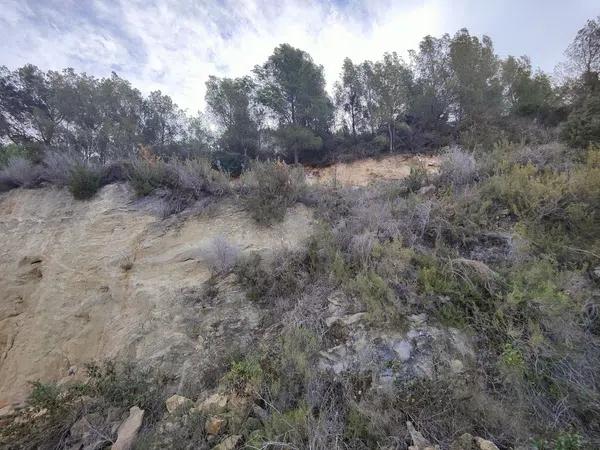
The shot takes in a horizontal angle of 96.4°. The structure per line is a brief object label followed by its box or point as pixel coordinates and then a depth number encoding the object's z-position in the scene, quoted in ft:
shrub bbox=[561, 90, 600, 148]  20.15
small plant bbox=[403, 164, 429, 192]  18.56
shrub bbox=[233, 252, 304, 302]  13.16
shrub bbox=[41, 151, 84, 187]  19.68
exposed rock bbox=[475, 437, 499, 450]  6.48
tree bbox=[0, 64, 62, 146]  35.24
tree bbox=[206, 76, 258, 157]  41.04
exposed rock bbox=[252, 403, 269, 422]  8.14
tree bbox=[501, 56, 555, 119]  39.68
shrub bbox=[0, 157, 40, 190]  20.40
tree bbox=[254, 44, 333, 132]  40.14
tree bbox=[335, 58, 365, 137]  43.55
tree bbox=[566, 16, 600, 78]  37.32
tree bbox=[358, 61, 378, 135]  41.70
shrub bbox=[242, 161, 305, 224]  17.07
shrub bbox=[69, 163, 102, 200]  18.57
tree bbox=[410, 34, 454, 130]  39.91
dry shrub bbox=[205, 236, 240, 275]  14.60
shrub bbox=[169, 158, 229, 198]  18.43
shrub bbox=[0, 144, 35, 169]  23.51
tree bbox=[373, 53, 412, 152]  40.14
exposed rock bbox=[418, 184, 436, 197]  17.37
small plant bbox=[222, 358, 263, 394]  9.06
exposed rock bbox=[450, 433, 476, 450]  6.63
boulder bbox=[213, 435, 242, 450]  7.52
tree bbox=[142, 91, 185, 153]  41.93
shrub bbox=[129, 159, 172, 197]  18.44
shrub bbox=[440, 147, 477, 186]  17.39
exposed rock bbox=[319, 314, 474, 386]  8.89
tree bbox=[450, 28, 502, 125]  37.88
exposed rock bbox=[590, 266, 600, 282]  10.48
